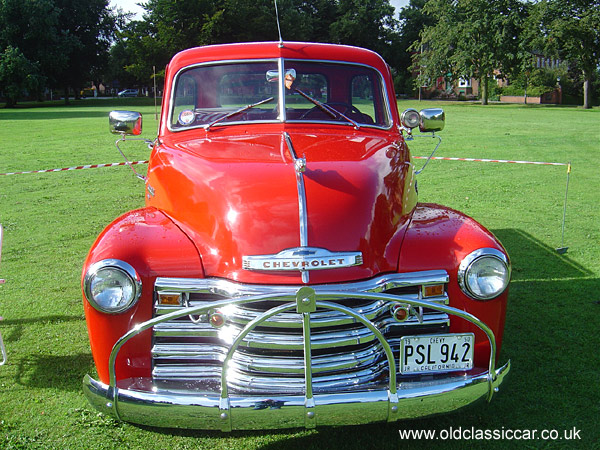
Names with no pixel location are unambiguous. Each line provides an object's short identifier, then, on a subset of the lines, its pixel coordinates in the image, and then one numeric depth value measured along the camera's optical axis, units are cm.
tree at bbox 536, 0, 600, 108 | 4069
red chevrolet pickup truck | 257
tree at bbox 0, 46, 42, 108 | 4719
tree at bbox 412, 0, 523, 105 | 4434
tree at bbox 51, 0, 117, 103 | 5631
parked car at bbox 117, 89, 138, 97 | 7375
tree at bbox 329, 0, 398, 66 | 7000
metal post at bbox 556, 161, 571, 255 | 654
